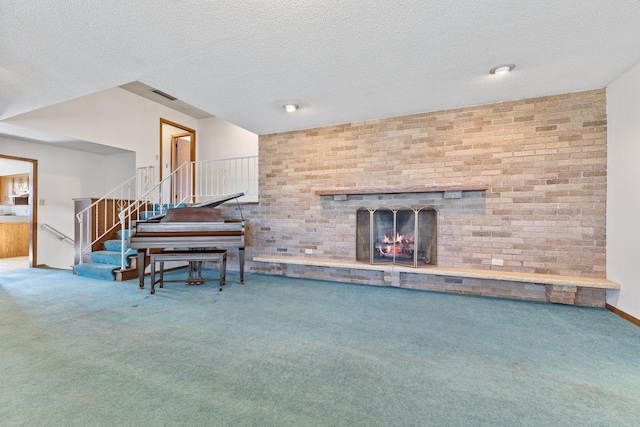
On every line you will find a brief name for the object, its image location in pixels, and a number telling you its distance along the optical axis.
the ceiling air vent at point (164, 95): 5.36
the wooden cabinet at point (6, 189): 7.23
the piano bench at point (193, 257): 3.69
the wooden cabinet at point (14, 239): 6.70
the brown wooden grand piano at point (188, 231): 3.73
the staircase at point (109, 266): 4.20
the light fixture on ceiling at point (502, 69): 2.61
